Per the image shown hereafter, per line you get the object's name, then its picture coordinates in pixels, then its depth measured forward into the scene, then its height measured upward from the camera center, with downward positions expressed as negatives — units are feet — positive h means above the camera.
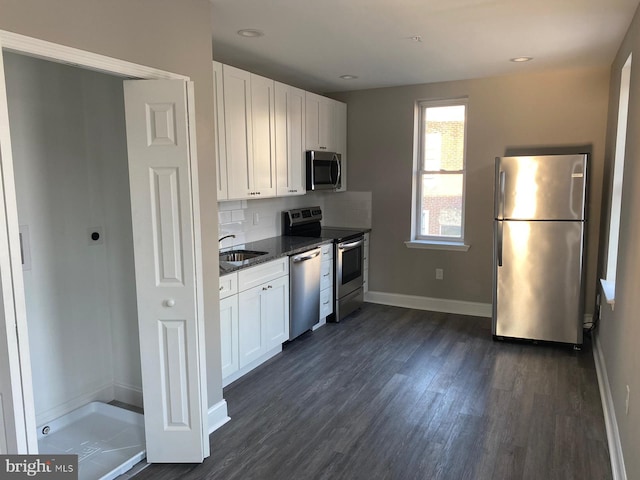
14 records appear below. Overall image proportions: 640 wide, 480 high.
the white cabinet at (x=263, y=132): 11.39 +1.51
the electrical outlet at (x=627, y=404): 7.53 -3.59
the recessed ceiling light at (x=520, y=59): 12.95 +3.45
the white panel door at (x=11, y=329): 5.45 -1.68
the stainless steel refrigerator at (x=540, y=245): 12.76 -1.73
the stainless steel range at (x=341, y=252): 15.71 -2.31
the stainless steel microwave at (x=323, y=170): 15.35 +0.51
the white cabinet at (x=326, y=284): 15.01 -3.18
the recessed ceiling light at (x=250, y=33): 10.36 +3.42
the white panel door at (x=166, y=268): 7.48 -1.36
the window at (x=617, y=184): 11.24 -0.03
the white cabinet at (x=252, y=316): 10.86 -3.25
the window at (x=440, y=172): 16.58 +0.43
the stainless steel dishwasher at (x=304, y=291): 13.38 -3.12
